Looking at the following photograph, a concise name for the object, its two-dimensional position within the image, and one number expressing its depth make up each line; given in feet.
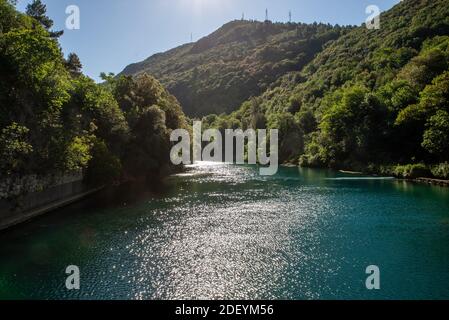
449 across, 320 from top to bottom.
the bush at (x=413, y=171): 214.28
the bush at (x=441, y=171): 196.44
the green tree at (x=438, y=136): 199.31
